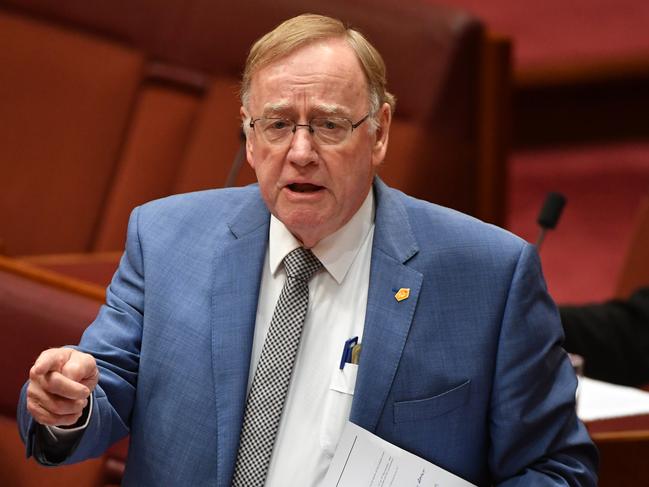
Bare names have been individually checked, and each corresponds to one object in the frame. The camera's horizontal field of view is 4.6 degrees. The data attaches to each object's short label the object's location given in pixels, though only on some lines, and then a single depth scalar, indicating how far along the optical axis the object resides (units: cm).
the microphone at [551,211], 946
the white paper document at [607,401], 939
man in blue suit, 898
